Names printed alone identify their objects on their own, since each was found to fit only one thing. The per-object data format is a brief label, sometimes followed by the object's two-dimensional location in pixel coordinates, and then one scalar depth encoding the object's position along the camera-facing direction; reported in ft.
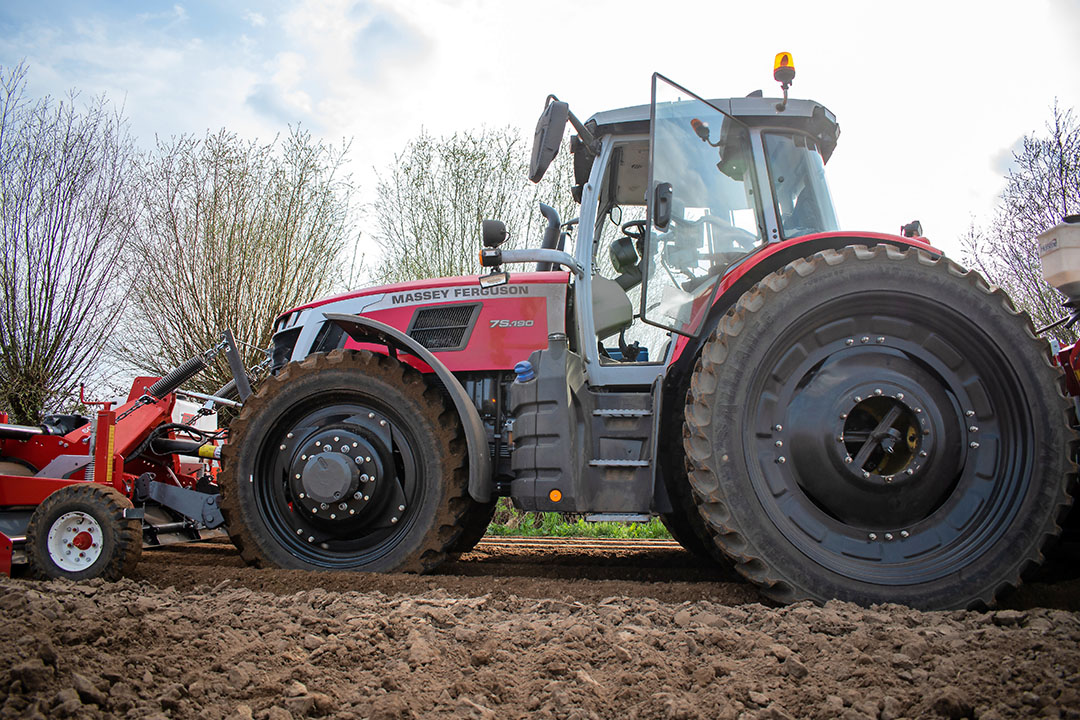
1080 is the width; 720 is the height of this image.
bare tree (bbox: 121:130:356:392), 36.11
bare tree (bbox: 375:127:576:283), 37.70
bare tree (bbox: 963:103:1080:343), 35.06
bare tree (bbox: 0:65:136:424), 34.53
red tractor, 8.95
